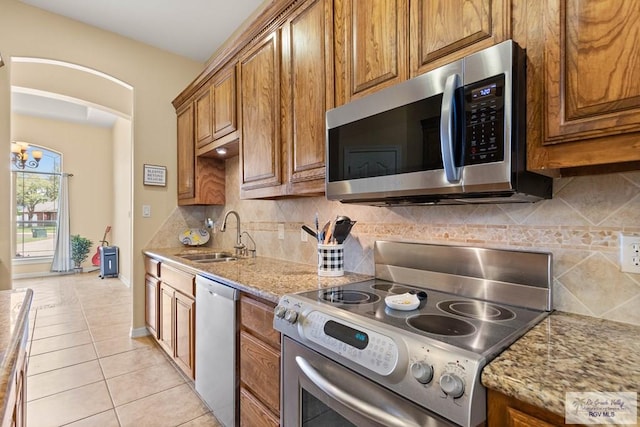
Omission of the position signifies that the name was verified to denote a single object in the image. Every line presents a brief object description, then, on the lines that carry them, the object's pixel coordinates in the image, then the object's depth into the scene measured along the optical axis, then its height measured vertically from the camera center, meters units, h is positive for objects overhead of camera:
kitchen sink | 2.74 -0.38
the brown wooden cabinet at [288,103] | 1.61 +0.64
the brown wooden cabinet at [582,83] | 0.75 +0.33
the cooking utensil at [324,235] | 1.73 -0.12
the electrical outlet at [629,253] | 0.94 -0.13
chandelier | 5.42 +1.09
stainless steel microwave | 0.89 +0.25
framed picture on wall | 3.19 +0.41
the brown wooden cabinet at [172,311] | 2.12 -0.75
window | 6.07 +0.19
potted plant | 6.28 -0.70
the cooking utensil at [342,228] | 1.69 -0.08
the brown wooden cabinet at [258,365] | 1.35 -0.69
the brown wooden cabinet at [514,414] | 0.63 -0.42
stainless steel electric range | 0.75 -0.35
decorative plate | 3.29 -0.24
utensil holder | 1.70 -0.25
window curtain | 6.18 -0.41
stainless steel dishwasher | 1.64 -0.75
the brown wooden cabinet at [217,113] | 2.39 +0.84
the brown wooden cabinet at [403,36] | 1.01 +0.66
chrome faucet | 2.67 -0.26
